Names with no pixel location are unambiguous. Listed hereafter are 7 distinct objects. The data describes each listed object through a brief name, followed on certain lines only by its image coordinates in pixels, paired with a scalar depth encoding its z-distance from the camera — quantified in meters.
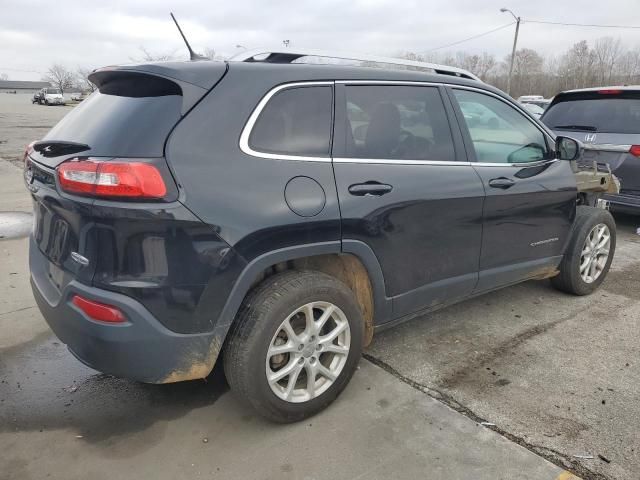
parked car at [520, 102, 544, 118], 16.81
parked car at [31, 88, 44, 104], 56.52
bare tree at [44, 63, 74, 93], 116.53
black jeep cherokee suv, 2.21
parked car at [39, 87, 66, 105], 54.03
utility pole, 33.91
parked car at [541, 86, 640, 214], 6.10
